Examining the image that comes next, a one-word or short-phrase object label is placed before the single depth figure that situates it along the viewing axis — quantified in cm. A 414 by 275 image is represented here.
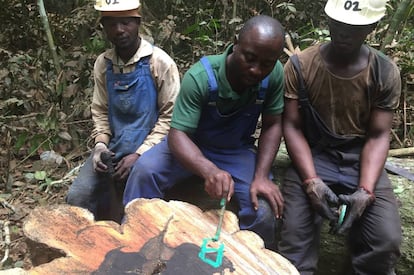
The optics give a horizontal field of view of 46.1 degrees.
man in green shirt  254
